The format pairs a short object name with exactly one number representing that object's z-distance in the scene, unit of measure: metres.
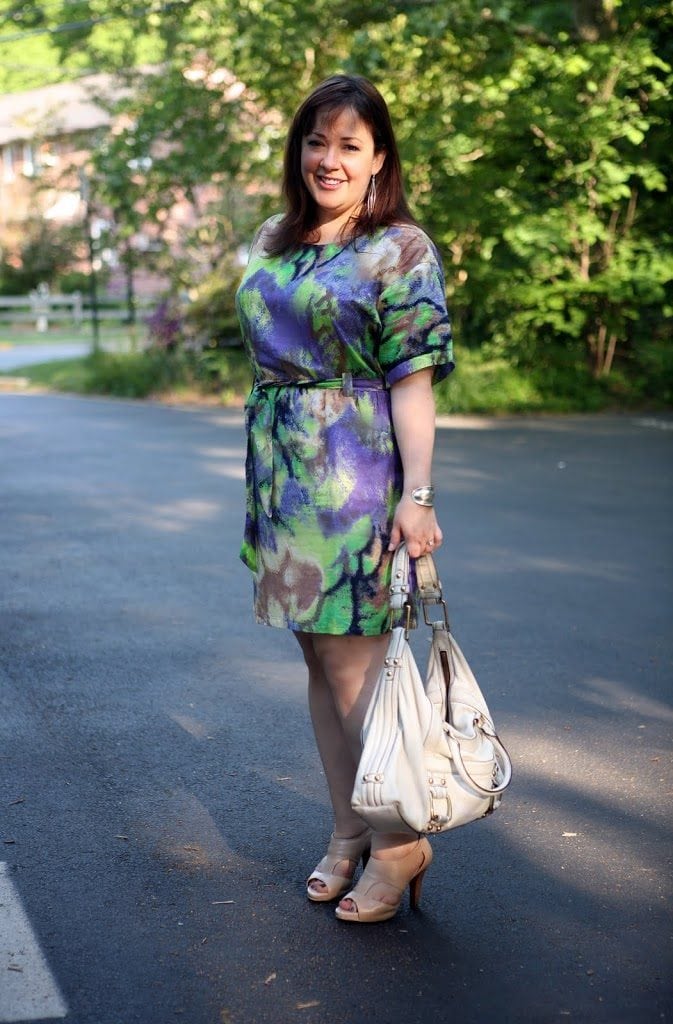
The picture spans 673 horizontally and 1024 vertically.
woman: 3.22
